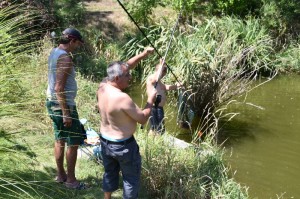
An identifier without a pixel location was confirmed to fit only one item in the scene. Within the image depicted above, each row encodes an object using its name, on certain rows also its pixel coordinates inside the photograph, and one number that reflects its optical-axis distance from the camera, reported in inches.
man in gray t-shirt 157.6
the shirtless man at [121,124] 145.2
